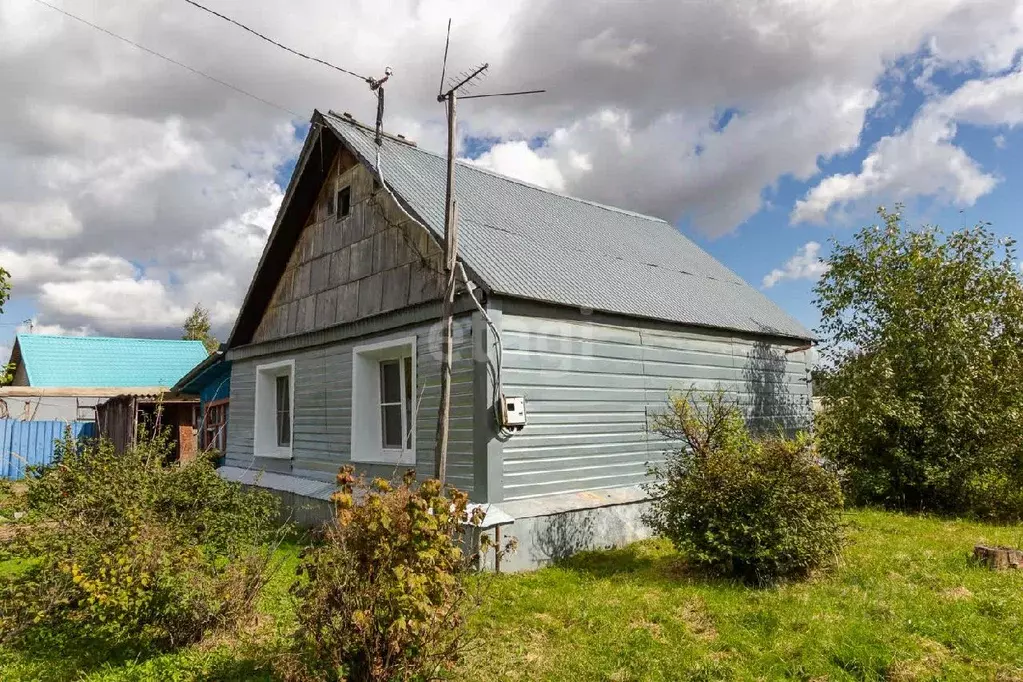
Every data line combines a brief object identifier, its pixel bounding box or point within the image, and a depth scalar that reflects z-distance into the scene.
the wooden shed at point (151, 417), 16.45
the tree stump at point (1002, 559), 6.57
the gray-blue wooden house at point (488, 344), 7.89
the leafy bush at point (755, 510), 6.28
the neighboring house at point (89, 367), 24.19
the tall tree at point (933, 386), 10.20
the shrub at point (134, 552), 4.99
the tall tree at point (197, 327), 48.08
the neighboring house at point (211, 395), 15.28
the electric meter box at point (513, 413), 7.50
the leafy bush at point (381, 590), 3.81
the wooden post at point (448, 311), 7.18
